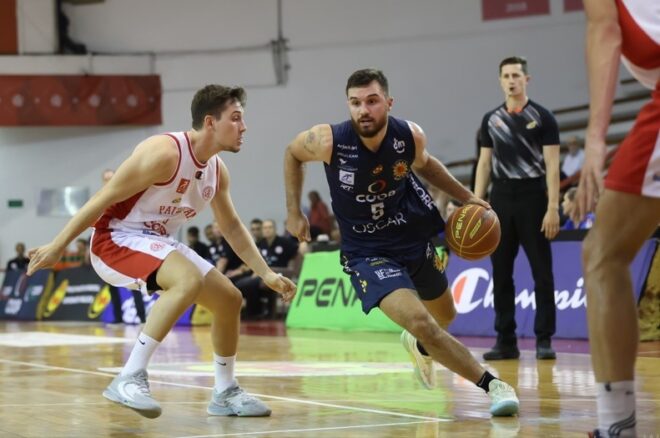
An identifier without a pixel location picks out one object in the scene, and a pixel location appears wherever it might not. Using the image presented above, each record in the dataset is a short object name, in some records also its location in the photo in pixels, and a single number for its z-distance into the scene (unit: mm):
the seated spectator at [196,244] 17188
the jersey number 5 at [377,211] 5895
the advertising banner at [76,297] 17406
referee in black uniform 8312
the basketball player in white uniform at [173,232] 5125
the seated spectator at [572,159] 16359
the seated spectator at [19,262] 21391
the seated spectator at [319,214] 18078
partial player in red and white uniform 3279
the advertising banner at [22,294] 19125
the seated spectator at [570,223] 10695
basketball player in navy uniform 5641
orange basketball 6000
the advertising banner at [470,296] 10102
